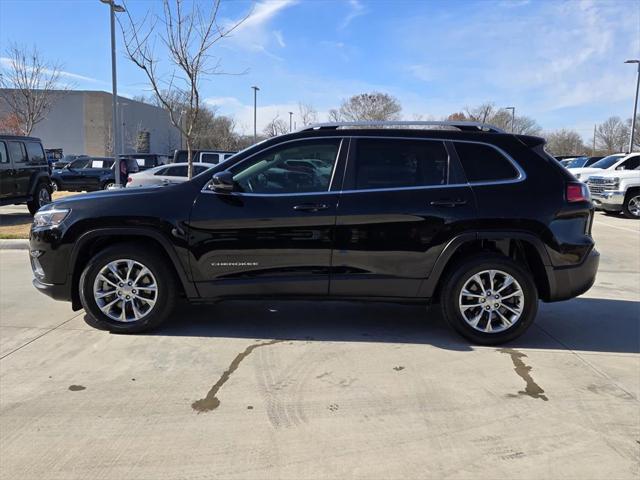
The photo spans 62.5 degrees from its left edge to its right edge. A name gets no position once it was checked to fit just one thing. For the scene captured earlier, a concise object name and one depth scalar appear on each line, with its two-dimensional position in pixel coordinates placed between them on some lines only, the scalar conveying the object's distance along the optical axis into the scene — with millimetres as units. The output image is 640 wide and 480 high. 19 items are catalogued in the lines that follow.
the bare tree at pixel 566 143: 72250
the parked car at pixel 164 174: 15516
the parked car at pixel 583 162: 24516
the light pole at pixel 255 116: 45200
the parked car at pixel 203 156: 20917
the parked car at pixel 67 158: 43300
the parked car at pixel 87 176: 22109
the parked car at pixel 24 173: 12328
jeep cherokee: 4434
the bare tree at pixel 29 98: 25781
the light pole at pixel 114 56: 15416
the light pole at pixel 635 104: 28705
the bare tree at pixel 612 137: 67875
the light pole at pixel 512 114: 49406
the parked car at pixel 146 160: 26075
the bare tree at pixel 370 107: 40688
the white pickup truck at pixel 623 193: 15898
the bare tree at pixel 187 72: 10906
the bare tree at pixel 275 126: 31820
